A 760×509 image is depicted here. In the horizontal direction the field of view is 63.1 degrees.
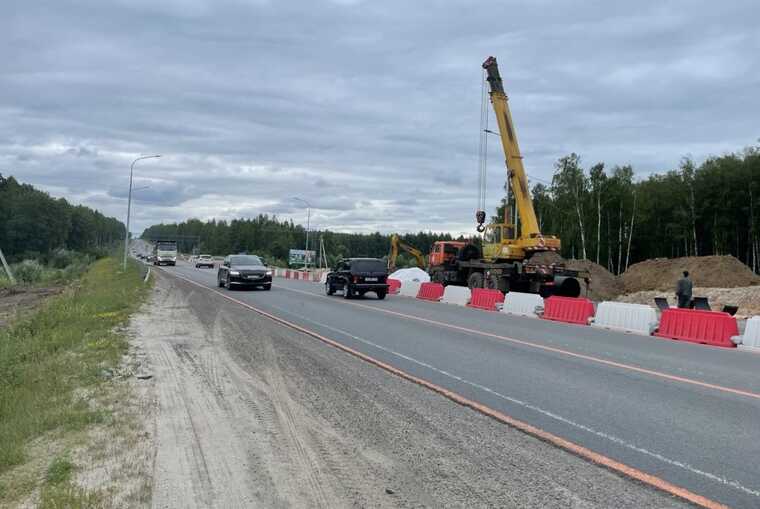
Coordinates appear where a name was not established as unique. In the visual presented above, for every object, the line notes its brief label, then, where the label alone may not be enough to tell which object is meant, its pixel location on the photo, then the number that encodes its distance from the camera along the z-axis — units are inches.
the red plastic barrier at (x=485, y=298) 941.8
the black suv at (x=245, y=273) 1238.9
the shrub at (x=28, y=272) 2431.7
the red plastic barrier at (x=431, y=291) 1137.4
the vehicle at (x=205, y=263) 3156.0
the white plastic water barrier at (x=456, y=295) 1037.2
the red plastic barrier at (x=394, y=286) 1342.3
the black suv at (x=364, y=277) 1077.8
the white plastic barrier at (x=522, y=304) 848.9
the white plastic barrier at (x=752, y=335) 546.0
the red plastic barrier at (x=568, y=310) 759.1
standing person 832.3
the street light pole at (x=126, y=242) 1826.3
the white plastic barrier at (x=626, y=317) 663.8
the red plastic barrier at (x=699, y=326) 579.2
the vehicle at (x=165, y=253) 3405.5
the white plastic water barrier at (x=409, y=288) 1230.9
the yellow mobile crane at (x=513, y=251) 1026.1
